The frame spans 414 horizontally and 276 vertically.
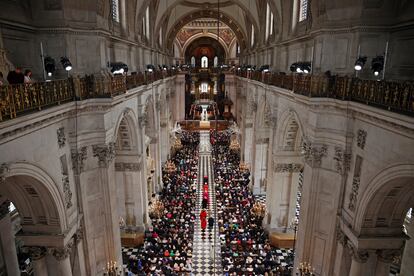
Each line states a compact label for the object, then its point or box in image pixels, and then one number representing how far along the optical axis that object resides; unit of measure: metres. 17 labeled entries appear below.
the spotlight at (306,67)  12.17
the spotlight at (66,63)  9.42
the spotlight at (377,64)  9.11
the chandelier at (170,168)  26.92
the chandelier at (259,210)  18.96
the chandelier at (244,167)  27.06
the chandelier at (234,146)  32.98
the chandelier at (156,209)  19.08
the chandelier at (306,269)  11.46
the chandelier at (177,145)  33.84
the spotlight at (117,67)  12.61
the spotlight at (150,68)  20.30
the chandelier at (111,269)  11.50
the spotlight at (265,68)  18.98
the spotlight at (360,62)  9.20
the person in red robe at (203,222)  15.46
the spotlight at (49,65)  9.63
